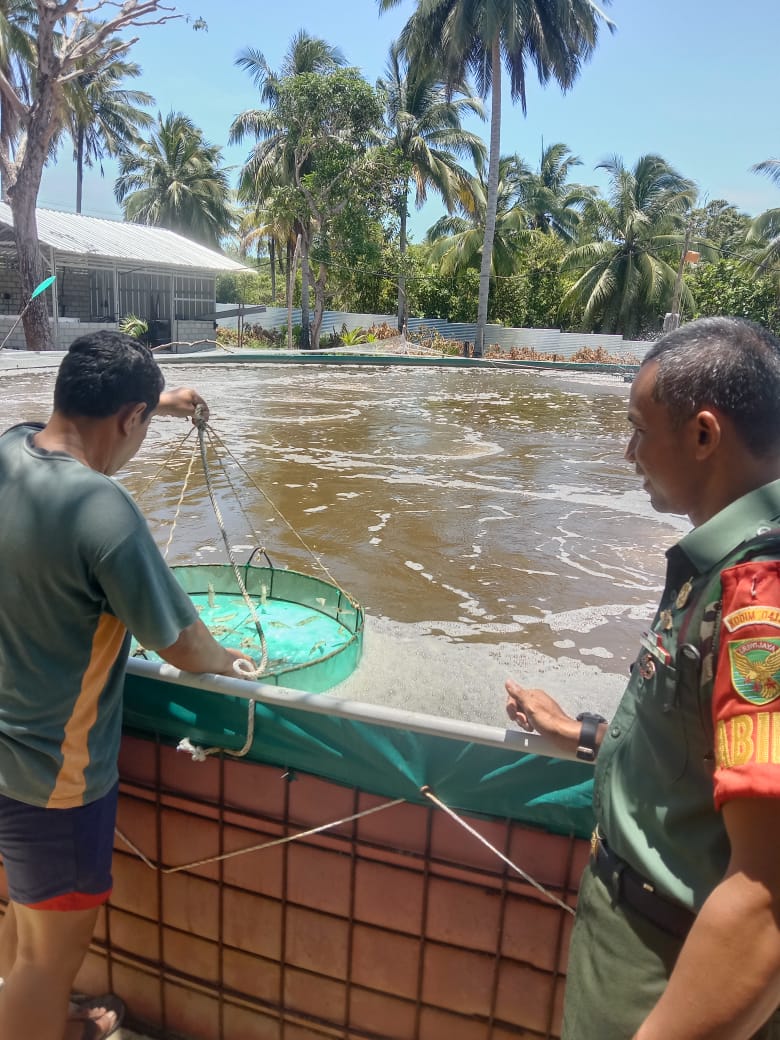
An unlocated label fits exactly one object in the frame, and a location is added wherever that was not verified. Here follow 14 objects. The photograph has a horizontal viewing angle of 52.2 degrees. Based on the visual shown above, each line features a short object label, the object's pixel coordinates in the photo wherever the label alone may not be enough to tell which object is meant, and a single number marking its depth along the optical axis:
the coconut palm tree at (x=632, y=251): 29.88
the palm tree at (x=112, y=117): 33.88
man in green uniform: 0.81
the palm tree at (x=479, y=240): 29.48
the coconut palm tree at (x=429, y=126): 27.31
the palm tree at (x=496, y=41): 26.47
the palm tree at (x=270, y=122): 25.06
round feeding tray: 3.25
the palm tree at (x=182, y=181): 35.44
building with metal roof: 20.61
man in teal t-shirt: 1.40
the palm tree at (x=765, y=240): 28.07
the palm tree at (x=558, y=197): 33.91
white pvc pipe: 1.35
